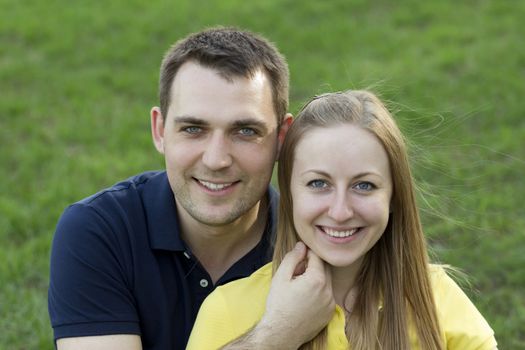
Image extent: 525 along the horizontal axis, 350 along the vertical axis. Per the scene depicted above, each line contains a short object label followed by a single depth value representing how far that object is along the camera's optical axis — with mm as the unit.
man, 3273
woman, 2879
